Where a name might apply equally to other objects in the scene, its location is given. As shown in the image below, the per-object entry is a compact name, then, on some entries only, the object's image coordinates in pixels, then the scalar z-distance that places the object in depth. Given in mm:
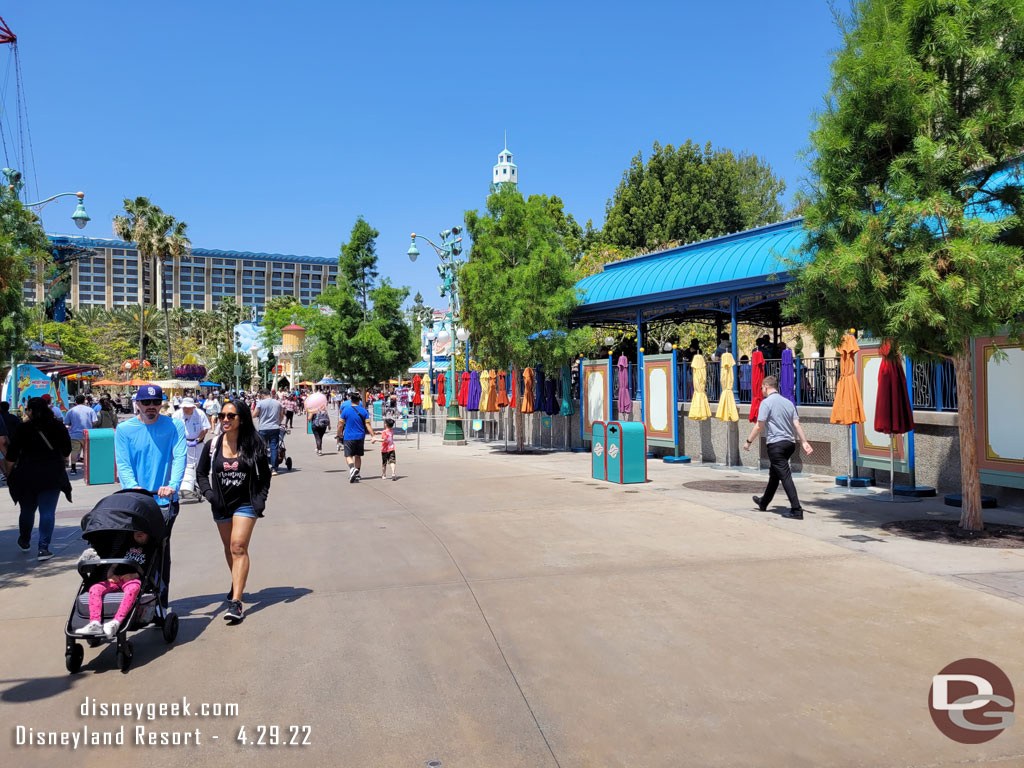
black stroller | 4895
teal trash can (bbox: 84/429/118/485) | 15055
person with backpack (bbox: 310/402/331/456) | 21859
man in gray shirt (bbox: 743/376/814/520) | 10000
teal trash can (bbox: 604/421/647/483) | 13938
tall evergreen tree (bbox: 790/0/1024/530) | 7805
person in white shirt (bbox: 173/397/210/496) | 12023
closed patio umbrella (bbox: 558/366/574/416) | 22000
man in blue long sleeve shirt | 5664
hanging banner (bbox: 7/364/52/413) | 20312
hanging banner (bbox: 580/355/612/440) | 19750
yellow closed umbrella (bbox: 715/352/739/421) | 16469
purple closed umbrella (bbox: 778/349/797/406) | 15305
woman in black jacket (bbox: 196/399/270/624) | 5910
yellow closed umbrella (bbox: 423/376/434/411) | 34416
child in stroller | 4820
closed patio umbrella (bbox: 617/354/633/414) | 18734
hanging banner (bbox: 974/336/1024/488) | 9812
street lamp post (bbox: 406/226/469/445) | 28234
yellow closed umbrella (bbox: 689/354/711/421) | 17156
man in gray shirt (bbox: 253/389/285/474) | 16266
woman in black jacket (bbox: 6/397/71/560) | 8586
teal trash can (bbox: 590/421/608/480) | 14562
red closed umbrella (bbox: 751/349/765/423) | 15895
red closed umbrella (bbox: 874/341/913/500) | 10586
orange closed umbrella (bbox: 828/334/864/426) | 12125
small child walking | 15770
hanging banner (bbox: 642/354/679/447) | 17875
